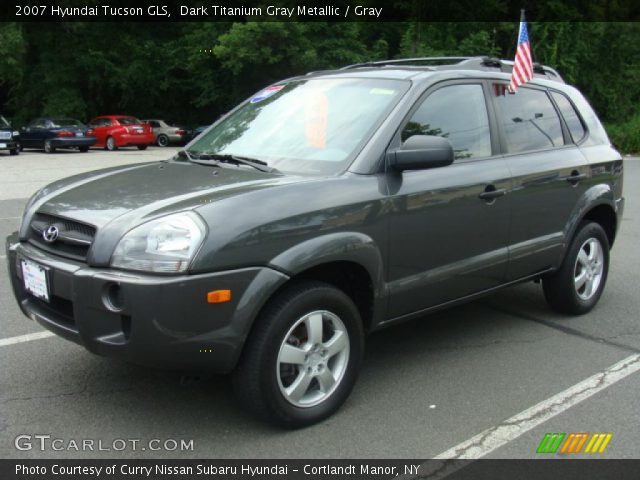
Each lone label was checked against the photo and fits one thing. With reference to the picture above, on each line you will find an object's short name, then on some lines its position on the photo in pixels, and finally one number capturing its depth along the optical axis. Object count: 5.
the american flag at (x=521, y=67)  4.71
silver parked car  33.03
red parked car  28.69
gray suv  3.02
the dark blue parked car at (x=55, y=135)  26.47
